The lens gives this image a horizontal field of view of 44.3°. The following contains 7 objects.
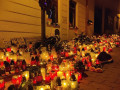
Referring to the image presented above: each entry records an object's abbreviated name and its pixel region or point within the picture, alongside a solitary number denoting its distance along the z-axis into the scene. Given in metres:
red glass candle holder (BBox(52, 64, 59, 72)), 3.43
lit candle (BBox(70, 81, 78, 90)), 2.64
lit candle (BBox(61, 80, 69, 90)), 2.55
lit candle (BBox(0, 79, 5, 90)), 2.46
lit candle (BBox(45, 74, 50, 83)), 2.99
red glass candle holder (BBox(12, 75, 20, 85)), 2.65
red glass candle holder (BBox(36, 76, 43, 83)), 2.84
